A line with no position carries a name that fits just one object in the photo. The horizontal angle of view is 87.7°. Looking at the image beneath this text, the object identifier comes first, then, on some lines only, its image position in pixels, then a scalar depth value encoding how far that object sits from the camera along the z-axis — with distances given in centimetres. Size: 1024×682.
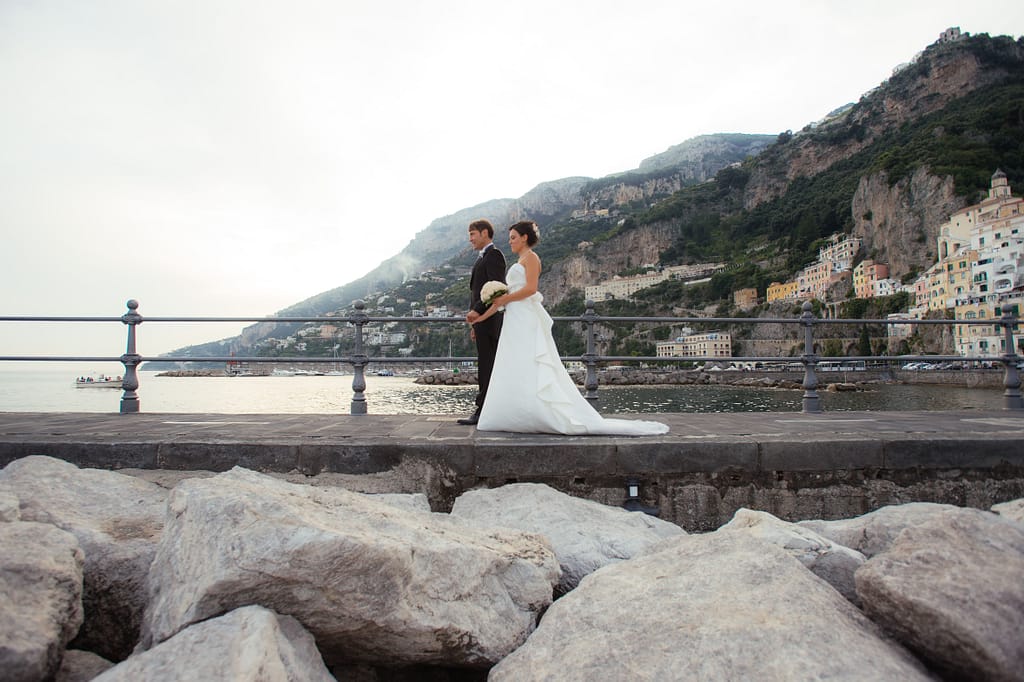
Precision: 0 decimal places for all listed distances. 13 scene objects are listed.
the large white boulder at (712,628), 140
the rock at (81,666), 158
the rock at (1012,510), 259
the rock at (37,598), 136
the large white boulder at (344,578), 159
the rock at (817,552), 206
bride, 390
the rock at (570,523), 249
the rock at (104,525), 190
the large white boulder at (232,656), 128
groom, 480
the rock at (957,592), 136
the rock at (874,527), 244
